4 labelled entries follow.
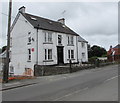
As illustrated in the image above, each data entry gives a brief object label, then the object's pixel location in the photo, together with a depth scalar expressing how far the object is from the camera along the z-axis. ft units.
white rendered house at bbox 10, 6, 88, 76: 77.05
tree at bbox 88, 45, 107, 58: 203.19
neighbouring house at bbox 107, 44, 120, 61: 121.05
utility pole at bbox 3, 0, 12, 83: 43.25
